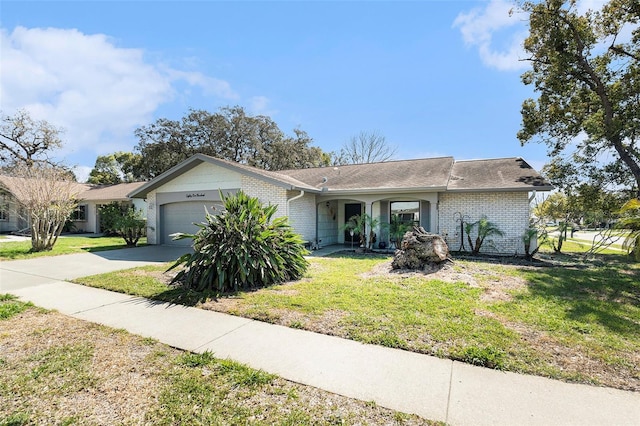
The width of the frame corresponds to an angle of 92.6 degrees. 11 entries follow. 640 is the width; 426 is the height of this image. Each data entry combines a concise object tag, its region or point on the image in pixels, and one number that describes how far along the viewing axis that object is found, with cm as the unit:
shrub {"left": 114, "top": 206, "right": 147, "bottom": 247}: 1502
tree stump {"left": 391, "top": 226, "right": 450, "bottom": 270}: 870
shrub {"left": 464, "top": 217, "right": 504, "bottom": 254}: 1184
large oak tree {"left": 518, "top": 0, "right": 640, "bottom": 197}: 1270
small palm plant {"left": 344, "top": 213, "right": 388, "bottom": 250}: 1329
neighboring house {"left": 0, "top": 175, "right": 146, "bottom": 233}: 2159
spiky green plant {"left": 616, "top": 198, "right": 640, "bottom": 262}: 557
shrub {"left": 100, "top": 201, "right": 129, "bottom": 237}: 1559
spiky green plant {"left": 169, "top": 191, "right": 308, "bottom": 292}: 685
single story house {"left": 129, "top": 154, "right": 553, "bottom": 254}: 1233
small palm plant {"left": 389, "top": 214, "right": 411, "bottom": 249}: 1269
